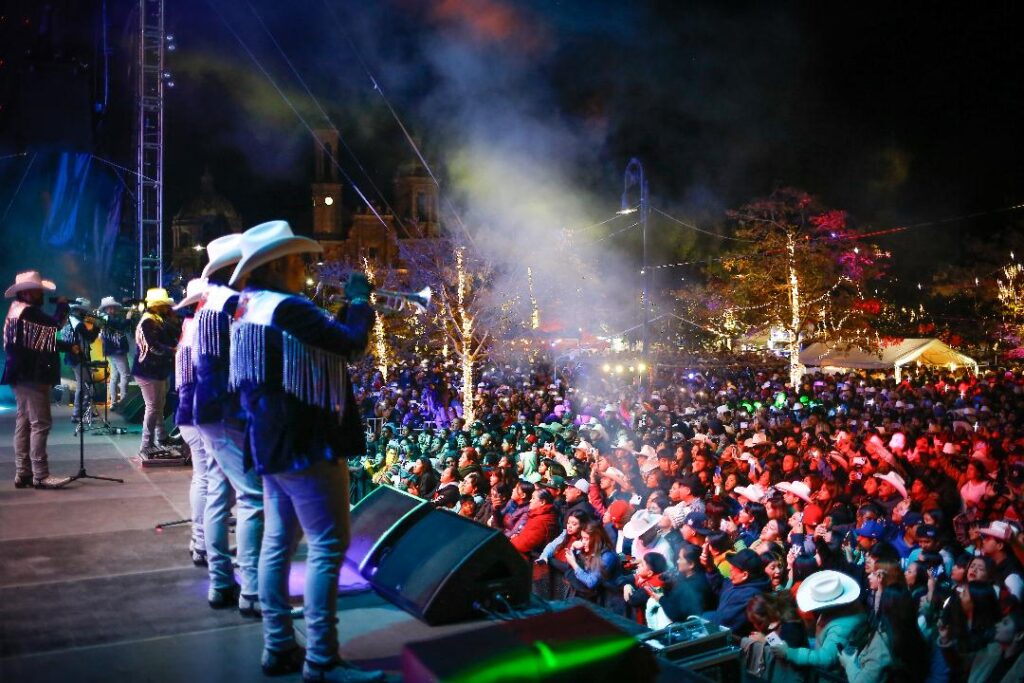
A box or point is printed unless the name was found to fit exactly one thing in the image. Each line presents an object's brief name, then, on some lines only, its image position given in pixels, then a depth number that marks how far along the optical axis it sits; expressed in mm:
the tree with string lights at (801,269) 21312
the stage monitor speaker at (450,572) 2939
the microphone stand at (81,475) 5435
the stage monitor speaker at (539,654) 2180
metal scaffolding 12586
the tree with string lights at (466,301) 17141
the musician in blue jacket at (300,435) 2555
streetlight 13576
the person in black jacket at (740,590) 4320
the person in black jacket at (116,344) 6422
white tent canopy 23938
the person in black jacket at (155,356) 5469
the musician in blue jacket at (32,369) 5141
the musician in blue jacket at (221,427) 3080
